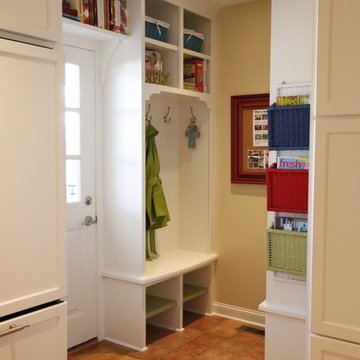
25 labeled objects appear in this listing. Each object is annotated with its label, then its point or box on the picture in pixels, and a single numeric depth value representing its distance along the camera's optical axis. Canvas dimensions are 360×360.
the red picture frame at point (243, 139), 3.71
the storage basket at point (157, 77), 3.36
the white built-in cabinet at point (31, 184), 1.95
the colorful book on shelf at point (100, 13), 3.04
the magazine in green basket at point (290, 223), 2.56
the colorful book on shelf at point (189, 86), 3.66
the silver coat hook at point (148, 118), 3.66
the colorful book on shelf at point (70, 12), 2.85
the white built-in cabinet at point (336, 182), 1.67
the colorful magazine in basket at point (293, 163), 2.51
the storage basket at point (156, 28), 3.30
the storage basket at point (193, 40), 3.65
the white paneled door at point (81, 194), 3.24
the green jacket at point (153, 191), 3.51
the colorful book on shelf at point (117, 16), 3.14
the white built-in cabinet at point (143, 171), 3.26
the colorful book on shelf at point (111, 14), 3.12
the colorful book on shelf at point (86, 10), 2.96
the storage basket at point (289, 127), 2.46
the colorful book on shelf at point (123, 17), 3.19
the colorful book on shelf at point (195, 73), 3.76
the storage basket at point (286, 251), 2.53
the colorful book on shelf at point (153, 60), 3.38
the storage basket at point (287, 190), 2.48
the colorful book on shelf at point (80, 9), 2.92
